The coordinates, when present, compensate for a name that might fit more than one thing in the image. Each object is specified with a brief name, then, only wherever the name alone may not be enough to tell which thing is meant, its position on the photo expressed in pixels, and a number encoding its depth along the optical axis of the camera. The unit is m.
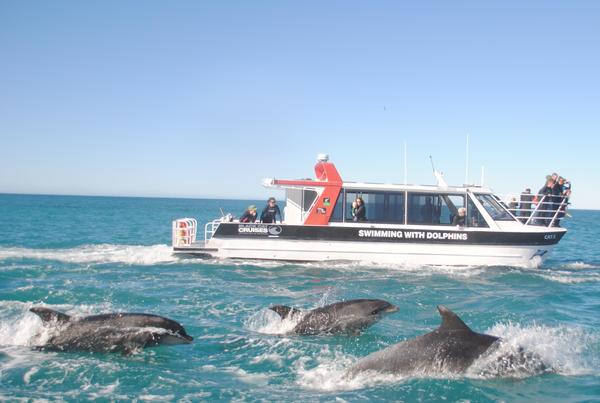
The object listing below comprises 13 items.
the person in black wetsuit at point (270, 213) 20.31
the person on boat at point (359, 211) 20.03
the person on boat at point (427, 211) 20.19
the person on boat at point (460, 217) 19.78
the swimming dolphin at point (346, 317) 9.89
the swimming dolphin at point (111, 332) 8.73
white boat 19.42
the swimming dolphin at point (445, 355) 7.62
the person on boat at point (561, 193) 20.17
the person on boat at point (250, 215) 20.45
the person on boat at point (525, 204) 20.18
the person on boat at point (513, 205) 20.38
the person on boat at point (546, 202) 20.05
